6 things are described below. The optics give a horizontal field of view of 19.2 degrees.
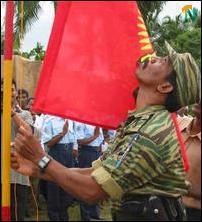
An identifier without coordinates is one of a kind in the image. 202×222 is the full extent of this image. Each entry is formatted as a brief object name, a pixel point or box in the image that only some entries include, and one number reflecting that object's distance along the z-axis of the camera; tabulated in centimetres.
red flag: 281
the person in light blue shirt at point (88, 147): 760
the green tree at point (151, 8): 1722
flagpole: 257
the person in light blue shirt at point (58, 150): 721
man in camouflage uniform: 254
